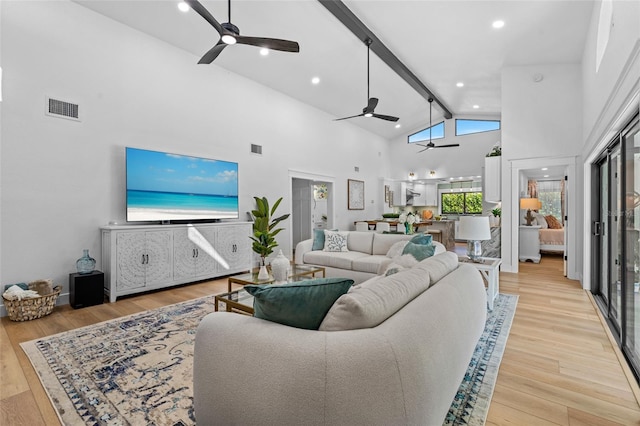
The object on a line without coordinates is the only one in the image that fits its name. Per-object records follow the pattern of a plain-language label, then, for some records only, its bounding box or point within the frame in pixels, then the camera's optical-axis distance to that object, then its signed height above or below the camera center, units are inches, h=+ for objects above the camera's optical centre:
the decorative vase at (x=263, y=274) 132.9 -26.7
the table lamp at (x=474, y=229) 138.6 -7.2
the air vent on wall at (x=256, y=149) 244.5 +50.1
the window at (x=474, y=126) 368.2 +105.5
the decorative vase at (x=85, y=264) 147.6 -25.0
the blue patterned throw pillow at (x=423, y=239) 148.0 -12.9
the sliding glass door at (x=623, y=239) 92.0 -9.0
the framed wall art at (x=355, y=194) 353.7 +21.2
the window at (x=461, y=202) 420.5 +14.9
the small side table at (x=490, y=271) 136.9 -26.0
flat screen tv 170.7 +14.9
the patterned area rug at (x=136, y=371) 68.5 -43.9
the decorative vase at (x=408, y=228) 246.4 -12.1
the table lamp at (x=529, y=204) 267.0 +8.1
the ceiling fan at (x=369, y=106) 203.0 +71.1
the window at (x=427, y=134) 404.2 +104.0
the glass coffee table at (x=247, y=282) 104.2 -30.5
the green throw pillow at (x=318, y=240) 204.8 -18.3
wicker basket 124.0 -39.2
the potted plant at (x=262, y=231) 142.1 -9.0
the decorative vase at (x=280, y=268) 129.3 -23.2
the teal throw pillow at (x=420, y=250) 134.2 -16.6
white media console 154.3 -24.2
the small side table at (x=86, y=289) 141.6 -36.1
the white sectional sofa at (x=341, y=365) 40.9 -22.2
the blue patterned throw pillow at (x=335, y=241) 199.8 -18.6
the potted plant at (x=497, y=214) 300.0 -0.9
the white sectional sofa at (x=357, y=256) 171.2 -26.0
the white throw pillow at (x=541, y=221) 296.8 -7.4
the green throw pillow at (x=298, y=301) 51.4 -14.9
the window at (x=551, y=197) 328.2 +17.3
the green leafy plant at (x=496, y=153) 254.5 +49.2
